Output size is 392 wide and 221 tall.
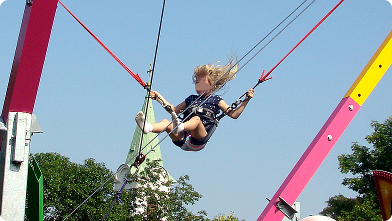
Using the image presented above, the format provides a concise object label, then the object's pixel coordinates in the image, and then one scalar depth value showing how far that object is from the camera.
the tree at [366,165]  24.08
